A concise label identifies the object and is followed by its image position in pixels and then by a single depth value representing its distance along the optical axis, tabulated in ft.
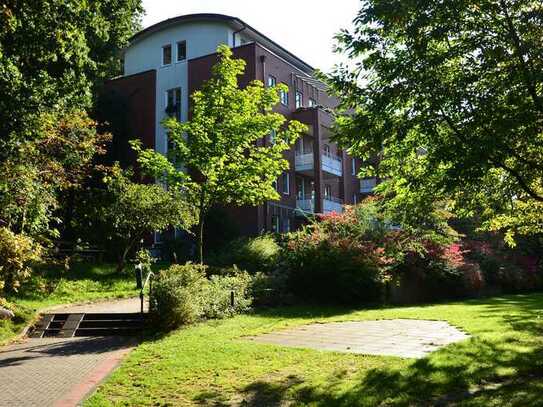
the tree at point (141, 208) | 67.05
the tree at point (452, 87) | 24.07
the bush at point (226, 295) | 45.44
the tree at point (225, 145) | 58.29
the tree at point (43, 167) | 43.80
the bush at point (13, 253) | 31.99
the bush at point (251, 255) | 66.49
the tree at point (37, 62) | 39.22
